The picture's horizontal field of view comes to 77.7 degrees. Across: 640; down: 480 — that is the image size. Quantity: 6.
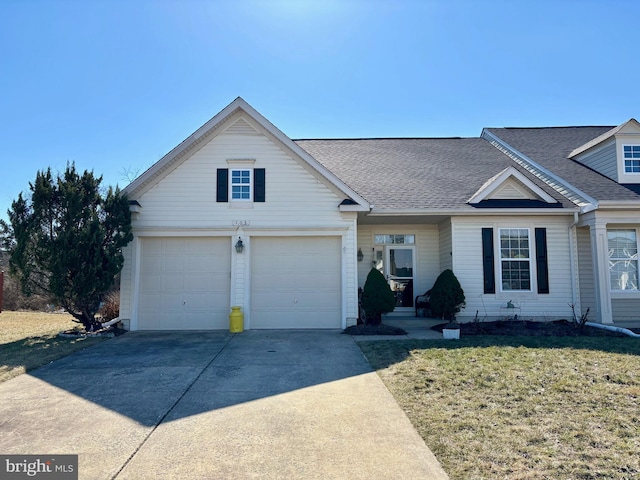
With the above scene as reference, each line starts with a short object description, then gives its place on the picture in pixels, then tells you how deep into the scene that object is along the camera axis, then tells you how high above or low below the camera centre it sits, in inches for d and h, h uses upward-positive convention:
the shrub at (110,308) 474.0 -44.9
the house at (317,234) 418.0 +38.4
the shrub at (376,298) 406.9 -29.2
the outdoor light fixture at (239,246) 413.7 +25.3
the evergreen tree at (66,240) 363.3 +29.4
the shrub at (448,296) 421.1 -29.3
